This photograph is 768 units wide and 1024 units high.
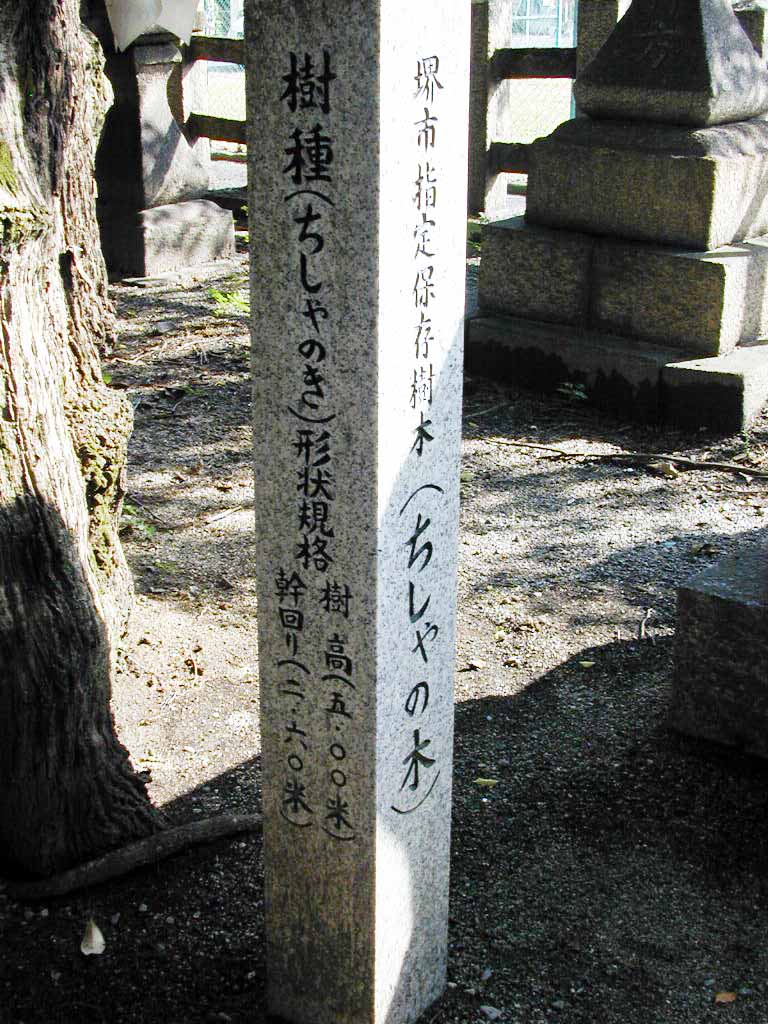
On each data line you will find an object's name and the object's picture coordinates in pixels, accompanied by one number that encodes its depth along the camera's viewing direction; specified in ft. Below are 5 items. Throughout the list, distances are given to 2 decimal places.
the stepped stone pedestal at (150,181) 27.25
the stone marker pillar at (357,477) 7.04
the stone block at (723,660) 11.90
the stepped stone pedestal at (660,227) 19.98
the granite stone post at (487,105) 31.22
